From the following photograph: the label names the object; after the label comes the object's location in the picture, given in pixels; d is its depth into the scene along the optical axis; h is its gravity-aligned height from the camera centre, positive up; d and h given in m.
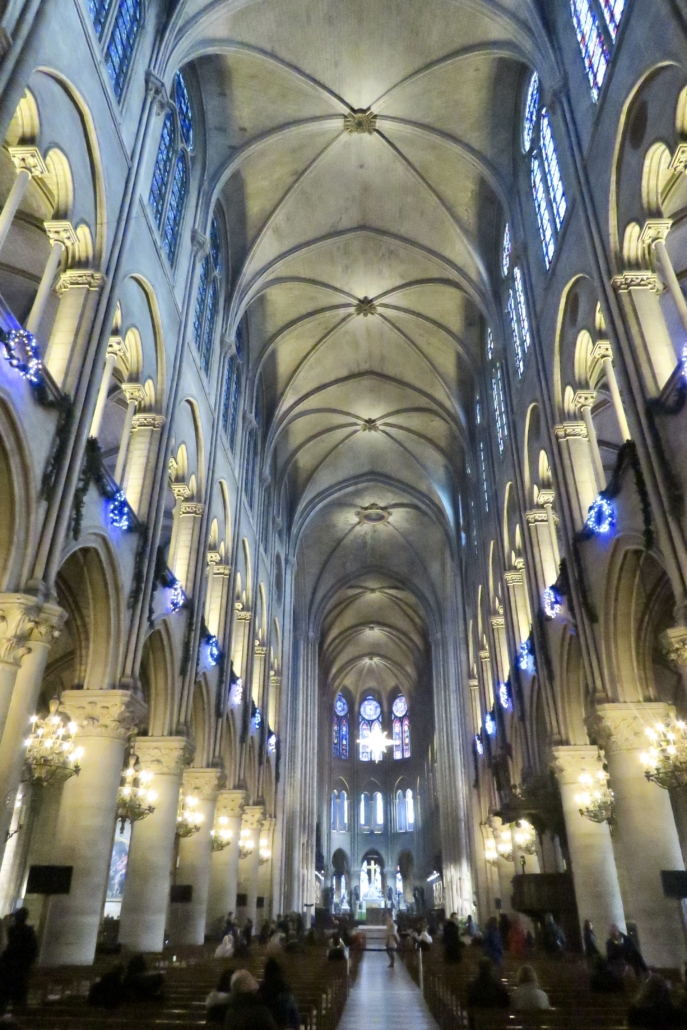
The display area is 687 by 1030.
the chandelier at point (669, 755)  10.88 +2.50
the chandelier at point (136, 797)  14.61 +2.74
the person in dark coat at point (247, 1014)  4.66 -0.31
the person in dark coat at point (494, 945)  15.08 +0.17
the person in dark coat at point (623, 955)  10.91 -0.02
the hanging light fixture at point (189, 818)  17.77 +2.86
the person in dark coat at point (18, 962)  7.50 -0.03
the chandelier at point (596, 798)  14.66 +2.66
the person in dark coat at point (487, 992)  7.59 -0.33
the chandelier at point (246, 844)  24.83 +3.22
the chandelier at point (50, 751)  11.27 +2.70
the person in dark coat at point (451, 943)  13.51 +0.20
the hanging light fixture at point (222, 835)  21.44 +3.03
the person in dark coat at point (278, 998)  6.57 -0.32
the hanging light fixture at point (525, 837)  22.05 +3.03
